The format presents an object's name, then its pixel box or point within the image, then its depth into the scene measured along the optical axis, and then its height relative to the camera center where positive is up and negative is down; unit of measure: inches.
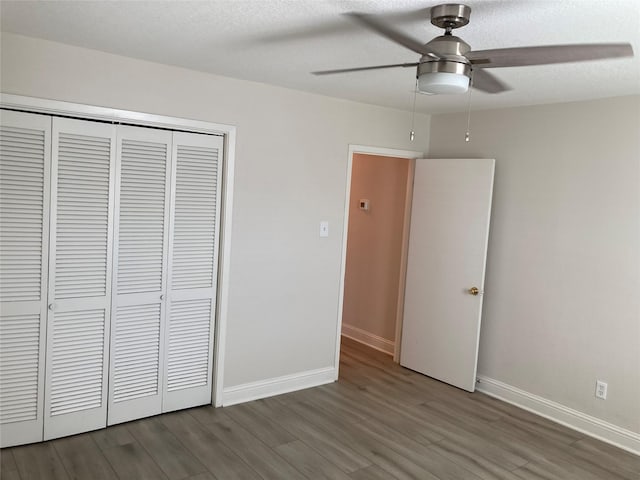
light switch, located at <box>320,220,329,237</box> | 168.1 -4.2
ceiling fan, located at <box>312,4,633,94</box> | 75.2 +25.4
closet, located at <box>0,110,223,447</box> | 119.0 -17.8
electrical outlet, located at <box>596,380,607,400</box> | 145.1 -43.0
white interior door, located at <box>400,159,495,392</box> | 170.6 -14.9
